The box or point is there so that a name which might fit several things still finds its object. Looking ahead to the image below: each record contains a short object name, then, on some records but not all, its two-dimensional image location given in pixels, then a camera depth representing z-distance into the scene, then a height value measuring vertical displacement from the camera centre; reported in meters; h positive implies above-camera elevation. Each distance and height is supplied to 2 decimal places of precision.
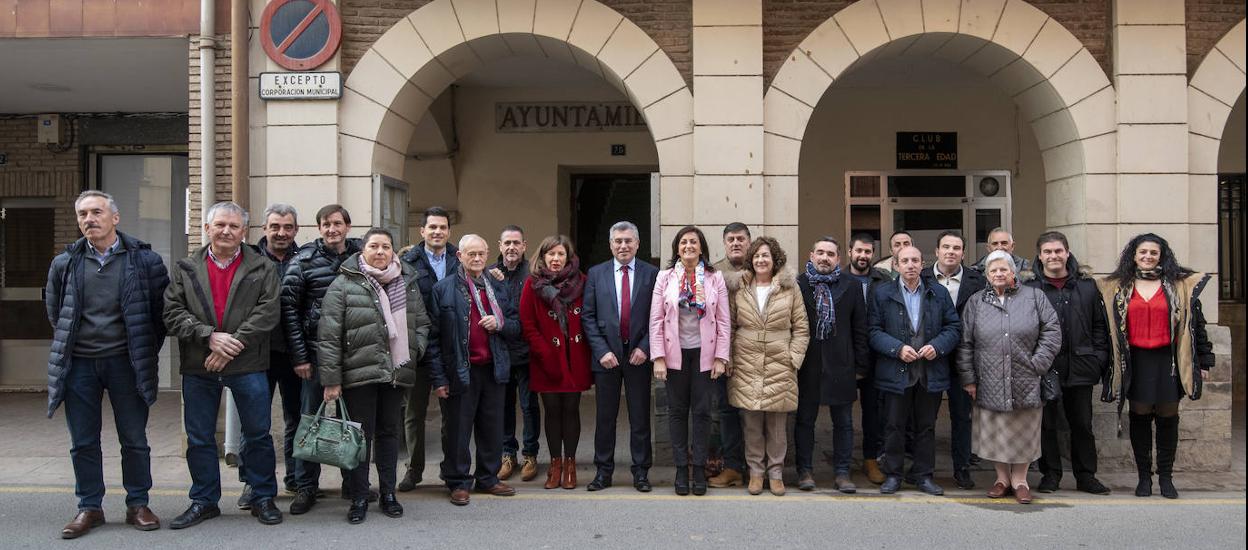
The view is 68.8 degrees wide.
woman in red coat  6.15 -0.39
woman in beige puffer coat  5.94 -0.50
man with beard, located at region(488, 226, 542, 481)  6.29 -0.77
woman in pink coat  5.99 -0.42
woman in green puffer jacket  5.25 -0.41
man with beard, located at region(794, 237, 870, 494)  6.14 -0.49
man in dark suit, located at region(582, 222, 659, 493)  6.13 -0.44
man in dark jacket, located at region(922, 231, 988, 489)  6.38 -0.11
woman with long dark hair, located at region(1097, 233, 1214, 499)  6.02 -0.45
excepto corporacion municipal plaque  7.59 +1.57
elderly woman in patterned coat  5.90 -0.56
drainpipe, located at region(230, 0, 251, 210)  7.47 +1.41
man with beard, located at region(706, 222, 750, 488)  6.41 -1.06
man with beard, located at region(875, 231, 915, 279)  6.68 +0.22
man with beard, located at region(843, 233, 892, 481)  6.54 -0.89
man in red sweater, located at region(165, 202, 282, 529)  5.19 -0.40
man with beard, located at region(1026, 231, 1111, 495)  6.18 -0.54
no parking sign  7.60 +2.03
